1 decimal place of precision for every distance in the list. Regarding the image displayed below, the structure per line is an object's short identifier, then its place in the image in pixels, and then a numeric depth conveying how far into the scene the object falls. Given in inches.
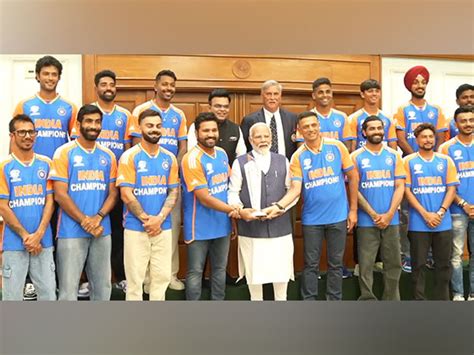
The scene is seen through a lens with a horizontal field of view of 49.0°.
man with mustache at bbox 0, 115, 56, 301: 119.3
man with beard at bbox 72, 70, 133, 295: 123.6
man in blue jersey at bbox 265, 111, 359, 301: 123.7
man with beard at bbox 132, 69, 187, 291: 124.2
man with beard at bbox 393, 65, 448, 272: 125.7
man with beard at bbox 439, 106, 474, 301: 124.9
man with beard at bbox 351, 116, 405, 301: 124.3
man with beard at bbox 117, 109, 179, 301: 121.2
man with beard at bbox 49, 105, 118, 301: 120.6
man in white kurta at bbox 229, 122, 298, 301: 123.3
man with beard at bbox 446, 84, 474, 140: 124.6
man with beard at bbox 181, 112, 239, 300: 122.6
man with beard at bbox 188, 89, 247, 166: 124.3
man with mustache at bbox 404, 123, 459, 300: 125.0
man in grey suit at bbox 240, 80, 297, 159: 125.6
